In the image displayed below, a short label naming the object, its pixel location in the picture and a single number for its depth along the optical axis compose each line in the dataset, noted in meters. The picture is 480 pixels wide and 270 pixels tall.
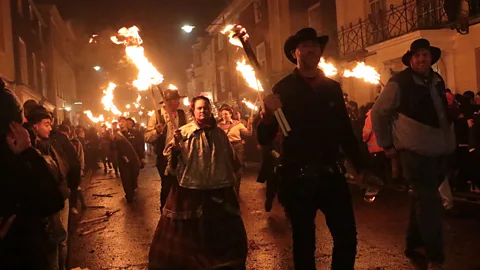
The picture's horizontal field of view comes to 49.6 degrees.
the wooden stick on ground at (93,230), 8.20
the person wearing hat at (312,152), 3.74
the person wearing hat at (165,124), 7.04
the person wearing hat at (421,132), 4.66
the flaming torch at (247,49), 4.09
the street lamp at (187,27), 22.02
